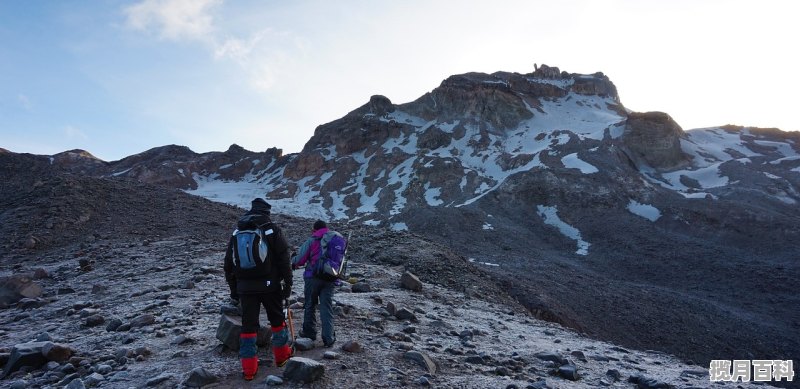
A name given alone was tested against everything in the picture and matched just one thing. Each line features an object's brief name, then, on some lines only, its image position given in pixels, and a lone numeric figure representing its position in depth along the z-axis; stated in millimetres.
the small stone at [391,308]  9523
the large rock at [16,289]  9984
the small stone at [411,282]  12569
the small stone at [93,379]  5450
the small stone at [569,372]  7211
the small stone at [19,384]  5381
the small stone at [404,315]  9406
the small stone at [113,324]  7750
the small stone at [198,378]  5380
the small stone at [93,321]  8109
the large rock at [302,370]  5527
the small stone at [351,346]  6828
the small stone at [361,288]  11367
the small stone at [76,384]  5162
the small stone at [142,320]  7863
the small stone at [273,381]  5430
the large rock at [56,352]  6031
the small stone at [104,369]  5809
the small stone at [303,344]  6750
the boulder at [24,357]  5848
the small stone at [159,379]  5448
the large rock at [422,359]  6585
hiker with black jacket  5980
